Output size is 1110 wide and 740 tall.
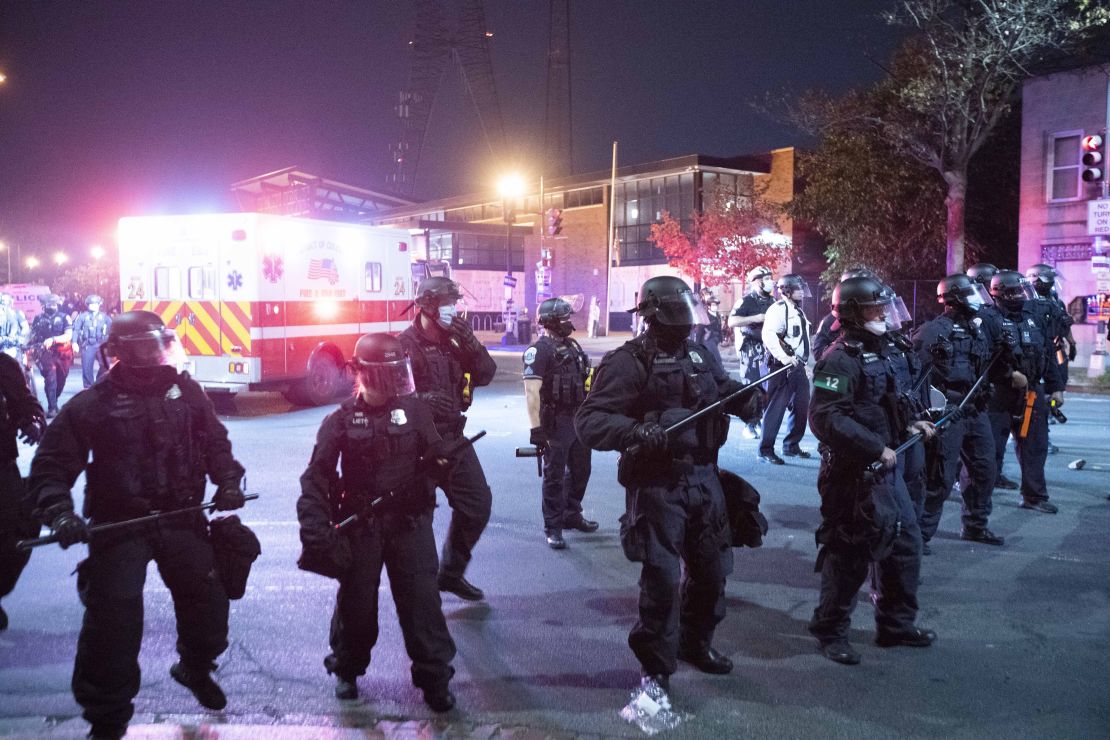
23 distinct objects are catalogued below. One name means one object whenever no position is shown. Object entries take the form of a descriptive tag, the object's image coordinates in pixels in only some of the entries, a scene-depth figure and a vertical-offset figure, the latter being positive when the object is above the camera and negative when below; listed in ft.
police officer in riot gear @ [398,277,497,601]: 17.88 -1.77
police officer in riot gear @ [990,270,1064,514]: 24.57 -2.71
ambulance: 45.19 +0.40
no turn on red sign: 55.93 +4.90
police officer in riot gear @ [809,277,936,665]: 15.06 -3.23
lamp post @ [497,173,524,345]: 111.14 +2.58
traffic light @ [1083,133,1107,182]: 55.77 +8.59
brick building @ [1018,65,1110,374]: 76.74 +10.07
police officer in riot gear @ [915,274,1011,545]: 21.79 -2.01
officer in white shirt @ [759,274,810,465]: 32.53 -1.92
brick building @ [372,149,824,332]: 126.11 +11.64
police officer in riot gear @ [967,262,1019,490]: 23.27 -0.91
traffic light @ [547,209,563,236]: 109.91 +9.26
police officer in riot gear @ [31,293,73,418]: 47.67 -2.42
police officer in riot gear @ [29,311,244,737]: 12.19 -2.79
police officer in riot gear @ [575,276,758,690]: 13.55 -2.55
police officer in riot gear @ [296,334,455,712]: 13.26 -3.14
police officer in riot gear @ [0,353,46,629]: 16.06 -3.03
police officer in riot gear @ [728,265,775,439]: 35.22 -0.80
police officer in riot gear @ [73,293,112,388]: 53.42 -1.87
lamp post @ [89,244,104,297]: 185.59 +10.17
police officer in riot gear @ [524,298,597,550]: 22.33 -2.52
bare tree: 69.92 +18.72
